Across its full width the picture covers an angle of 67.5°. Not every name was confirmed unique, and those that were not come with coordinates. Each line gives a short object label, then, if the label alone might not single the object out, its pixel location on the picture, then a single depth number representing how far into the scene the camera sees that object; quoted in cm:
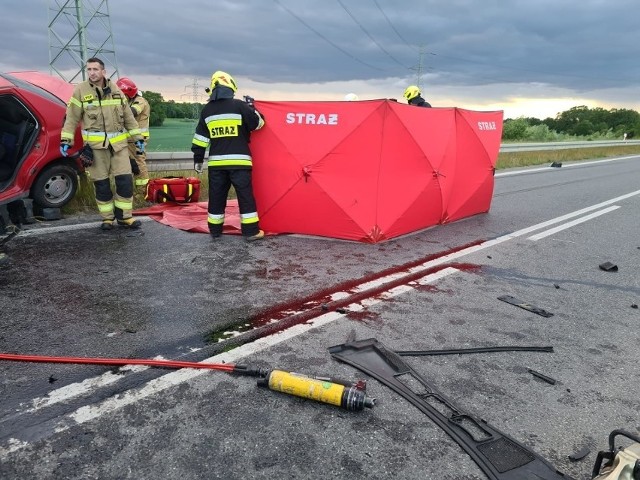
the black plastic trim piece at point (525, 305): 398
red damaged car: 572
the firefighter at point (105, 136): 574
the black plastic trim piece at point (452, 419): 219
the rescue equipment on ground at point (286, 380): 255
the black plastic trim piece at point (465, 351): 318
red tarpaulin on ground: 636
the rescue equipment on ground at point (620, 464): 171
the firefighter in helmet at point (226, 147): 580
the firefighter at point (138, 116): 796
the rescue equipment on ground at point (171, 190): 752
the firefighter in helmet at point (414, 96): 887
